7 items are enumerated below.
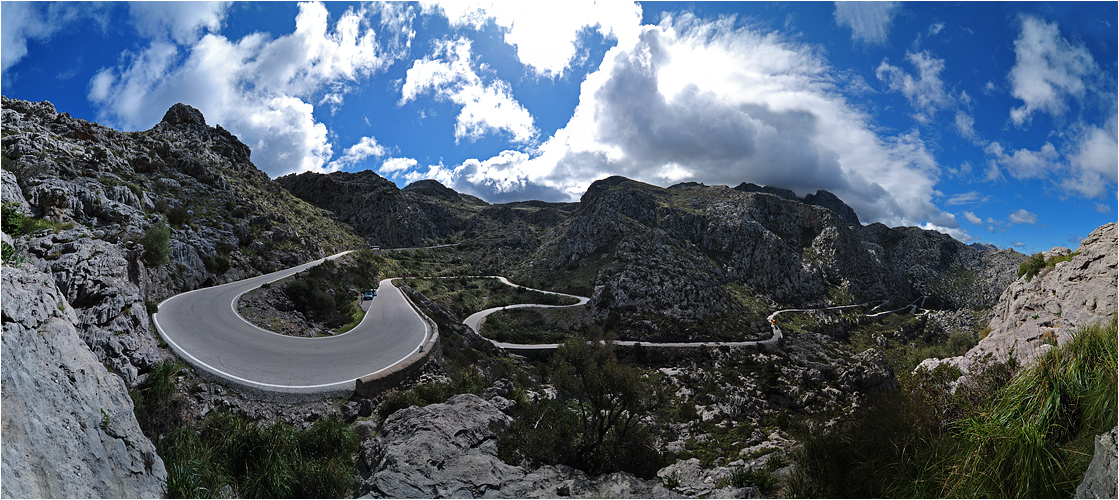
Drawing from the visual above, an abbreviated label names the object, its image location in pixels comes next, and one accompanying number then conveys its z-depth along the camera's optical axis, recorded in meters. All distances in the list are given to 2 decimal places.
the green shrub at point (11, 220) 11.00
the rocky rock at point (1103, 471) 3.56
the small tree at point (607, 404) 12.59
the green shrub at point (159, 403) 10.09
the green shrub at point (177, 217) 29.31
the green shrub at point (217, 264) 27.50
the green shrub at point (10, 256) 7.14
